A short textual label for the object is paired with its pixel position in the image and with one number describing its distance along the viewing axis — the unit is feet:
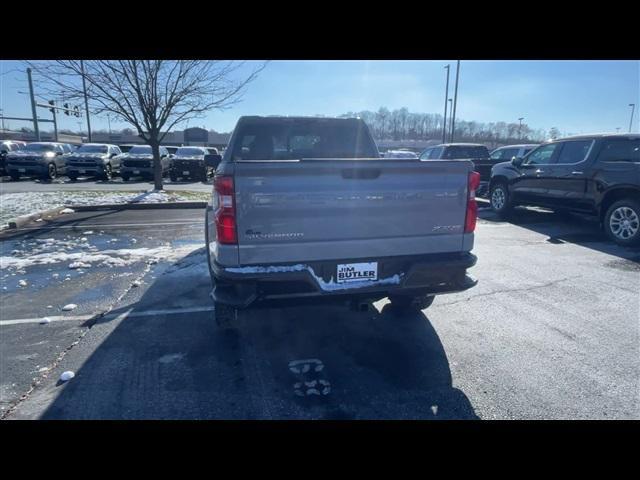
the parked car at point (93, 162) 64.85
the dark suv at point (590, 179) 23.80
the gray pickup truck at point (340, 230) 9.40
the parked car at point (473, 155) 42.70
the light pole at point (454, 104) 102.93
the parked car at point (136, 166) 65.67
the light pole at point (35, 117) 111.82
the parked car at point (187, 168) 69.56
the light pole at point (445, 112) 114.23
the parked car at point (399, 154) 50.18
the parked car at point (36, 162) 63.52
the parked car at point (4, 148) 74.37
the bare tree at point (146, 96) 39.70
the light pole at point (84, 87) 37.68
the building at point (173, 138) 234.74
